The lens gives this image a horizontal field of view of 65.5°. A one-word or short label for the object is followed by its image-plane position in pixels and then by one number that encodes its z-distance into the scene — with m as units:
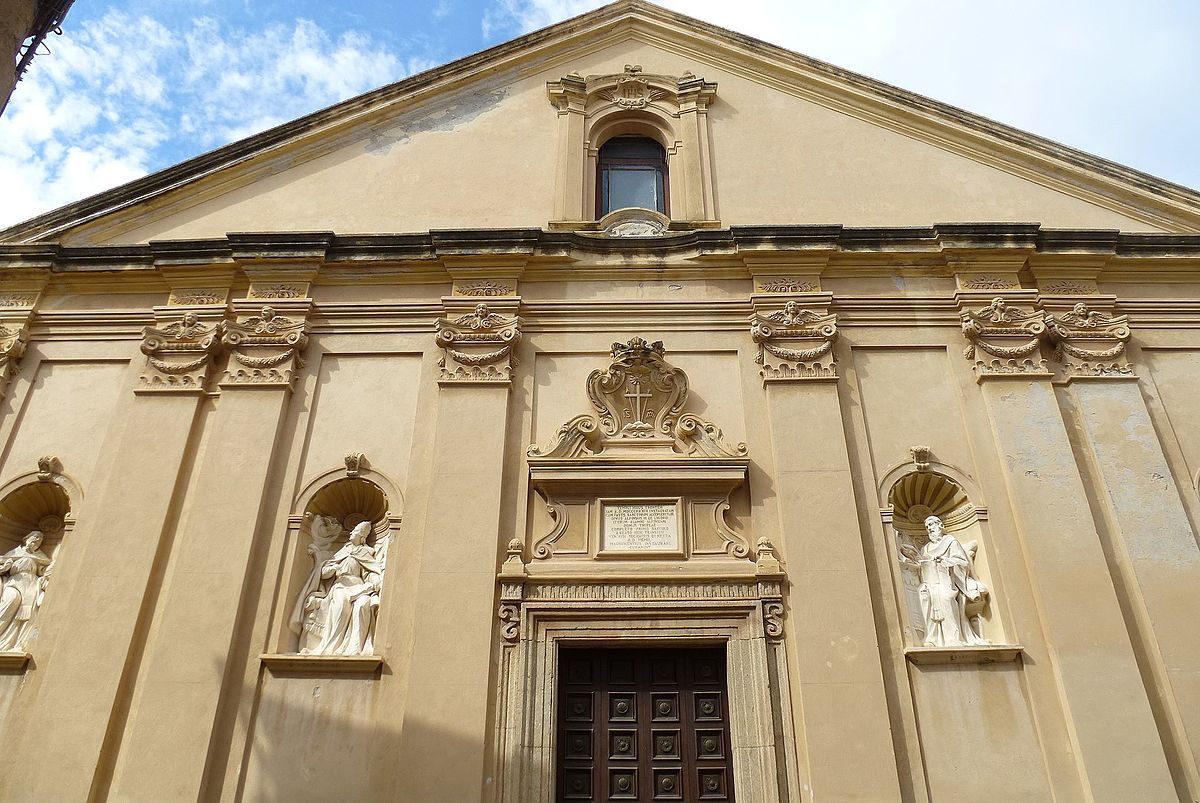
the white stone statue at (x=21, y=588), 8.63
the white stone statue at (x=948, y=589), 8.38
